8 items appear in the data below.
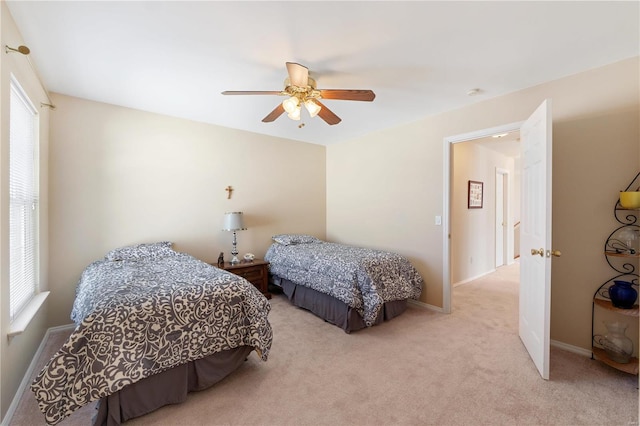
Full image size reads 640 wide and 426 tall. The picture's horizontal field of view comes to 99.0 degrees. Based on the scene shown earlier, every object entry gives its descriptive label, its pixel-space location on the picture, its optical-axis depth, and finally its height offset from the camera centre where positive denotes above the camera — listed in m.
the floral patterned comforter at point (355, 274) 2.76 -0.72
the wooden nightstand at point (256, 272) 3.56 -0.81
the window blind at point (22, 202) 1.90 +0.08
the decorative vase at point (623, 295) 1.95 -0.61
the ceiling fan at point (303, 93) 2.03 +0.94
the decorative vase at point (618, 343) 2.03 -1.01
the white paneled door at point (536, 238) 1.95 -0.21
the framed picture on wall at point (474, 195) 4.57 +0.28
